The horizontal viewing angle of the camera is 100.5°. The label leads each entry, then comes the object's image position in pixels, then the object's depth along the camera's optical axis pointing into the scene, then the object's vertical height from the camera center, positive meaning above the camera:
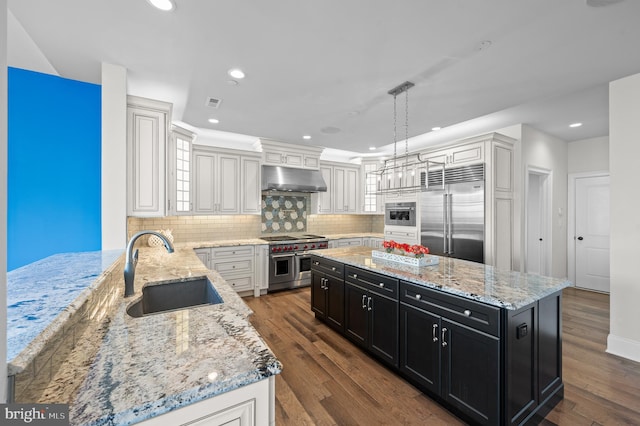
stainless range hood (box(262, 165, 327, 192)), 4.87 +0.64
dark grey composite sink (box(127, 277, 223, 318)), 1.86 -0.60
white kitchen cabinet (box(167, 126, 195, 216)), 3.67 +0.60
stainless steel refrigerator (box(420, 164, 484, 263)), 3.97 -0.01
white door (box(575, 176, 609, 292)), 4.65 -0.34
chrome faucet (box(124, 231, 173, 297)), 1.56 -0.34
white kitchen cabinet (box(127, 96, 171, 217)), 2.72 +0.60
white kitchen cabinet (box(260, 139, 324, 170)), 4.93 +1.14
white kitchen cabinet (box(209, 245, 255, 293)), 4.25 -0.84
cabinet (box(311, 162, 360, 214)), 5.72 +0.50
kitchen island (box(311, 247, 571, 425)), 1.64 -0.87
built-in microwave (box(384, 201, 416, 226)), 4.98 -0.01
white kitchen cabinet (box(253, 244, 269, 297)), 4.55 -0.98
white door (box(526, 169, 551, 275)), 4.84 -0.31
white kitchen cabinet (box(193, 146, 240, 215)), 4.35 +0.53
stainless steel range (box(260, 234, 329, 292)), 4.67 -0.85
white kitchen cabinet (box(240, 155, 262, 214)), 4.73 +0.51
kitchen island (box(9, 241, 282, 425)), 0.70 -0.51
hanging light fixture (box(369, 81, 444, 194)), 2.89 +0.84
